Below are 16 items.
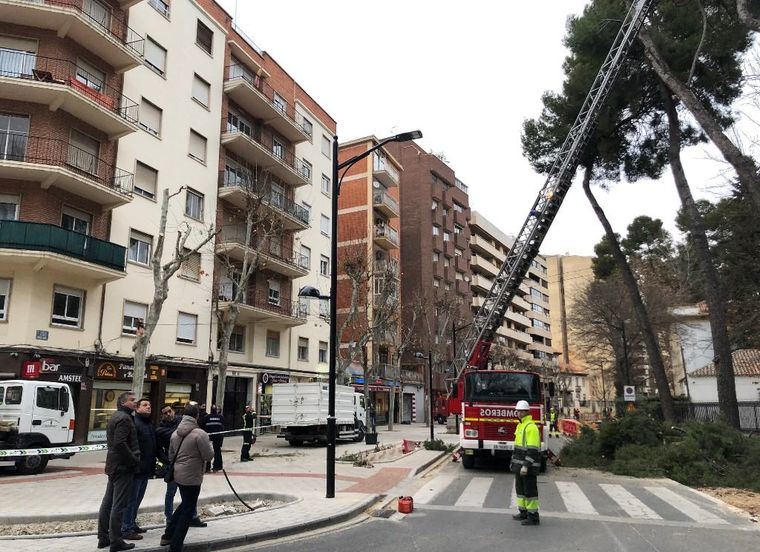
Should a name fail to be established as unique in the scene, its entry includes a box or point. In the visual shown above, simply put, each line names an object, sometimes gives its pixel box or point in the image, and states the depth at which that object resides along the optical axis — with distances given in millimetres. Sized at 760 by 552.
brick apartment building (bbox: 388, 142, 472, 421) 51219
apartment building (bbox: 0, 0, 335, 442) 19609
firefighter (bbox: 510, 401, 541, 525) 8492
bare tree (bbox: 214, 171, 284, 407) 26828
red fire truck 14719
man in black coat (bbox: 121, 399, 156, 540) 7012
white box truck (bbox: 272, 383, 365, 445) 22844
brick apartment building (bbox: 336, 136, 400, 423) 42719
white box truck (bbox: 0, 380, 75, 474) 13844
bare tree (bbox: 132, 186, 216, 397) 17172
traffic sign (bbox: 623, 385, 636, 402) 26434
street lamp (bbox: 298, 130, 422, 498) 10141
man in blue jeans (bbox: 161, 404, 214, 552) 6387
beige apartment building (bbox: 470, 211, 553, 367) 69500
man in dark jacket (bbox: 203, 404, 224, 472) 13953
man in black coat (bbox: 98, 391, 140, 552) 6508
